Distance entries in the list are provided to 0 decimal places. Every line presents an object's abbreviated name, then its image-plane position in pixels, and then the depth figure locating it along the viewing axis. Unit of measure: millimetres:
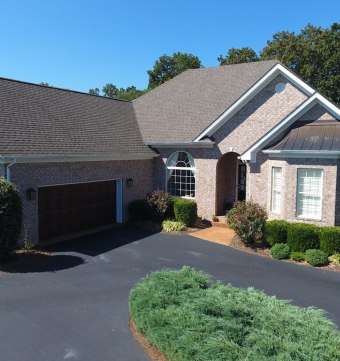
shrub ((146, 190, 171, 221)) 18969
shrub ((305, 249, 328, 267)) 13055
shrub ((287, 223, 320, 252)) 13898
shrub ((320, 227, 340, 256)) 13391
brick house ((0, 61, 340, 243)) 14836
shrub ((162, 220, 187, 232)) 18094
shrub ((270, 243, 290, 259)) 13930
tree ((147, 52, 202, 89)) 48500
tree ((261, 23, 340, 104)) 38688
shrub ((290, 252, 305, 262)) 13633
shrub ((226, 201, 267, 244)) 15250
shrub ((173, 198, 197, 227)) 18625
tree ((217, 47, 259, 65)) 43750
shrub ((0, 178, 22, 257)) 11789
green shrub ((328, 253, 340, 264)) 13117
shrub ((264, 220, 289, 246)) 14592
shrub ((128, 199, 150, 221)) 19406
